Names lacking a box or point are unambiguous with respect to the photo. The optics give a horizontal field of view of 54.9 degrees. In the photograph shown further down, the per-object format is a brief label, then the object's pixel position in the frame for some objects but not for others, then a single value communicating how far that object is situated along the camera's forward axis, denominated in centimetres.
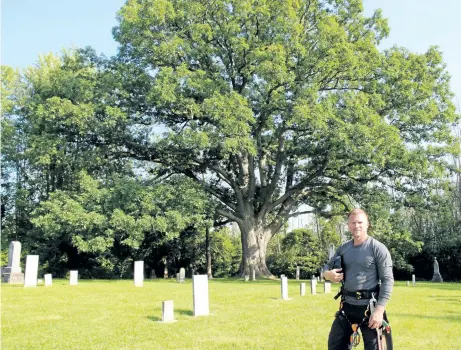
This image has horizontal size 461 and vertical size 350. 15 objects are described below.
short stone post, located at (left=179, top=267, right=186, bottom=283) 2416
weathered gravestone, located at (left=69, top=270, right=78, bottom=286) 1867
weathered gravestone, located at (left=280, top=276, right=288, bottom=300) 1394
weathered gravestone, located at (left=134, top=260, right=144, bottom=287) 1952
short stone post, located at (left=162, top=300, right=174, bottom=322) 965
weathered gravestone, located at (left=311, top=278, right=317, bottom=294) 1580
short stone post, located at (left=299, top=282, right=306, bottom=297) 1530
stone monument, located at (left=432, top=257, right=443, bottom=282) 2947
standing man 448
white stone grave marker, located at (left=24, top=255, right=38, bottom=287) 1698
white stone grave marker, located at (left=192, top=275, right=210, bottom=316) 1060
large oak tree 2192
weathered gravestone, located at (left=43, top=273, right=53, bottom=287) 1768
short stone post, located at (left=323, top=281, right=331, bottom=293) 1660
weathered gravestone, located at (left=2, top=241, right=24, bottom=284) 1903
